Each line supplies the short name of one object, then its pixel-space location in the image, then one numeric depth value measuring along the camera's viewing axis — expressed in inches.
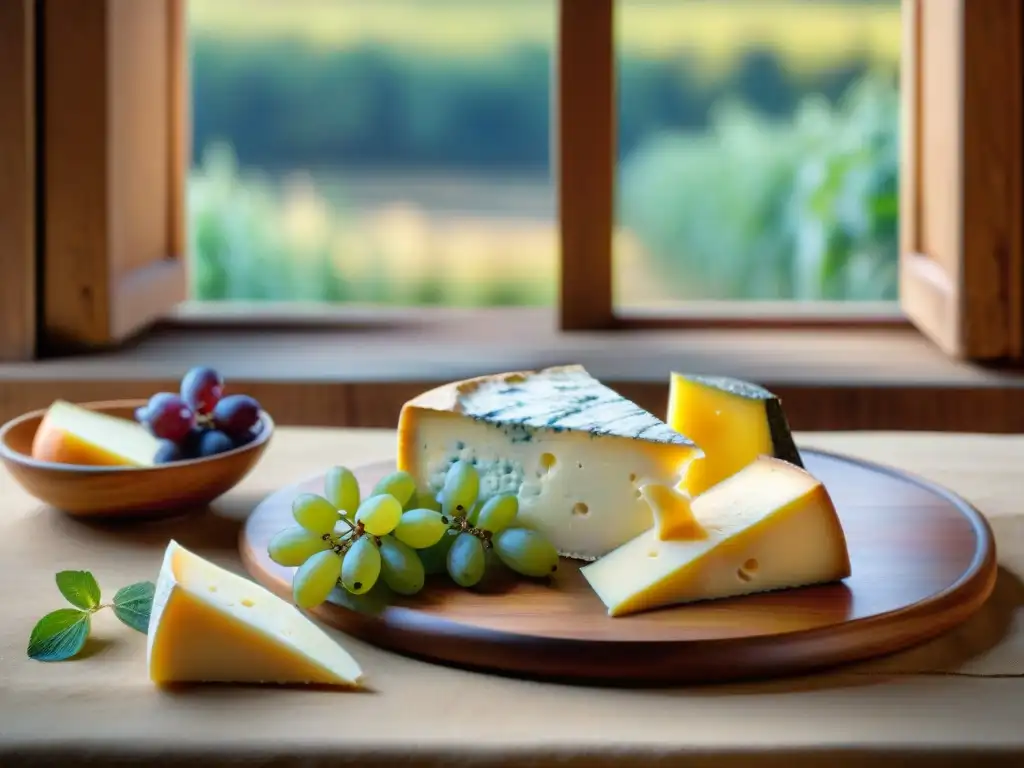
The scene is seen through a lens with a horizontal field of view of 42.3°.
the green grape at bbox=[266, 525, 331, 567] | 31.3
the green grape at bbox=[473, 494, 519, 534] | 32.4
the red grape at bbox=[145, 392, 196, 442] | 37.8
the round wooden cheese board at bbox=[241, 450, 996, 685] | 26.9
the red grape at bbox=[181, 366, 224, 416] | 39.5
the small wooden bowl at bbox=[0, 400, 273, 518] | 35.8
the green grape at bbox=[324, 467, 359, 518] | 32.5
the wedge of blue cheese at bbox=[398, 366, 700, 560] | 34.2
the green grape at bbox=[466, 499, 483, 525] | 32.8
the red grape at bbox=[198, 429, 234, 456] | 38.3
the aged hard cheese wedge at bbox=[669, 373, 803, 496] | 36.2
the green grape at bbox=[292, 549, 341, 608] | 29.4
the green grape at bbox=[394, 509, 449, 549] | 30.8
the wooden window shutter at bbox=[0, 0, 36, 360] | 69.5
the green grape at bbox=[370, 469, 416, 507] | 32.8
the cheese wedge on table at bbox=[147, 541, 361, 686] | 26.3
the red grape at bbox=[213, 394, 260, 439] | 39.0
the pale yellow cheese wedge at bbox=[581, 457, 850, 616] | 29.7
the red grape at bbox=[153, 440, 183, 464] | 38.1
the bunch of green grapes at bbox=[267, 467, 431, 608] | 29.6
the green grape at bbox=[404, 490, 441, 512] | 33.9
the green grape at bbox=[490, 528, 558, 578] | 31.2
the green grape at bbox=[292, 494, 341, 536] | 31.4
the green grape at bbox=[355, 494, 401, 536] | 30.8
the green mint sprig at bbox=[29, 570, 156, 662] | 28.0
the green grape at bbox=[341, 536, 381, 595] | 29.6
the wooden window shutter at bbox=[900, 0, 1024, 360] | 69.7
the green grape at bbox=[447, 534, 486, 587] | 30.5
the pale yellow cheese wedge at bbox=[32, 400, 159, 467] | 37.4
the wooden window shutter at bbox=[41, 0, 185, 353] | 71.5
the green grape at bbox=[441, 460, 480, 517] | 32.9
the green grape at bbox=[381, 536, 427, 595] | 30.0
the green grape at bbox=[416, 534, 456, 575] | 31.8
